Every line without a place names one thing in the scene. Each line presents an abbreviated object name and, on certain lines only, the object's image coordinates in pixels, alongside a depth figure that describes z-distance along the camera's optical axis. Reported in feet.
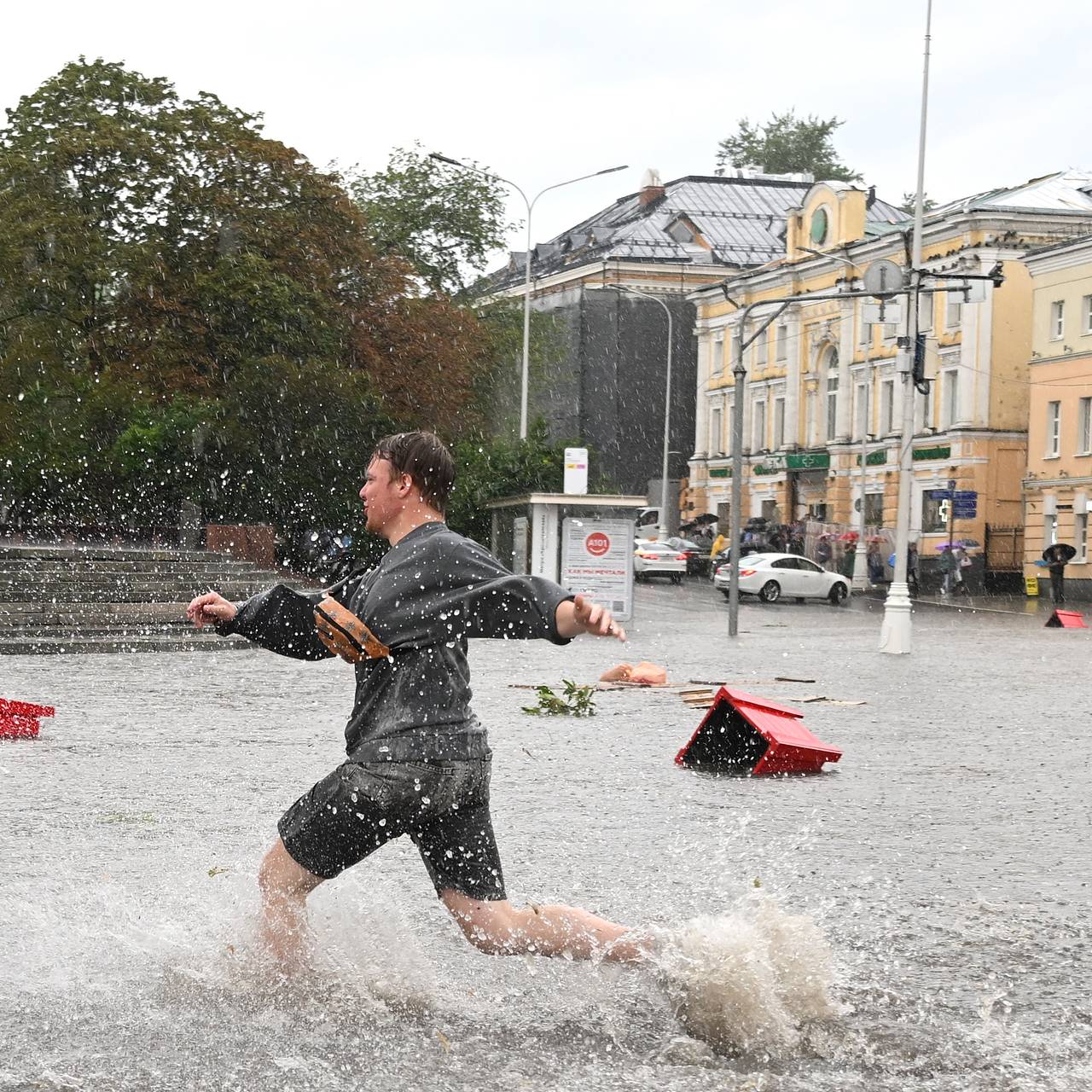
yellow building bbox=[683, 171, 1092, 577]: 211.00
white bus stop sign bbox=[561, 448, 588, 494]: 116.57
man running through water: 16.38
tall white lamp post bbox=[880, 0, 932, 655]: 88.69
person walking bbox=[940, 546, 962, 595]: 188.55
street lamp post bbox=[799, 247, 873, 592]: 195.42
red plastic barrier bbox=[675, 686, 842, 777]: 38.40
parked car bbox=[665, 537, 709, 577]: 211.82
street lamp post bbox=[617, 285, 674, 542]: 245.45
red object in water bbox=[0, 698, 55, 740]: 41.57
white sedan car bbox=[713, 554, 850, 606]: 164.66
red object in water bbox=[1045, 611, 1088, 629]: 122.31
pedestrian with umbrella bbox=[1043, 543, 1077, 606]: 152.25
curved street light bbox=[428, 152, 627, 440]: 197.88
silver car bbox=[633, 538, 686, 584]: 196.13
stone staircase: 76.23
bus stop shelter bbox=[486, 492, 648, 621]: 109.09
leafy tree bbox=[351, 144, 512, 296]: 217.56
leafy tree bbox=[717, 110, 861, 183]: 318.65
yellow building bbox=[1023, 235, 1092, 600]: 190.80
